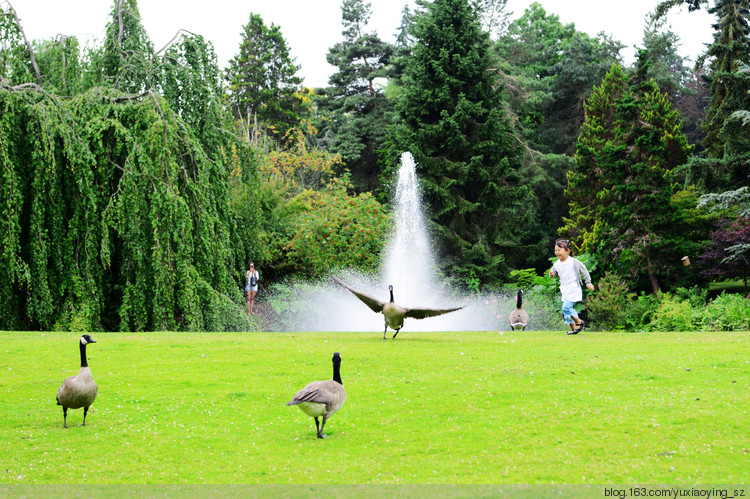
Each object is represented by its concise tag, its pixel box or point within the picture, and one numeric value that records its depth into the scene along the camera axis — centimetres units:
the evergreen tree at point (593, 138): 3856
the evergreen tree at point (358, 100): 4706
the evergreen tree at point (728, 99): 2417
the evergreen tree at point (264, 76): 5906
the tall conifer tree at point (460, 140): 3231
